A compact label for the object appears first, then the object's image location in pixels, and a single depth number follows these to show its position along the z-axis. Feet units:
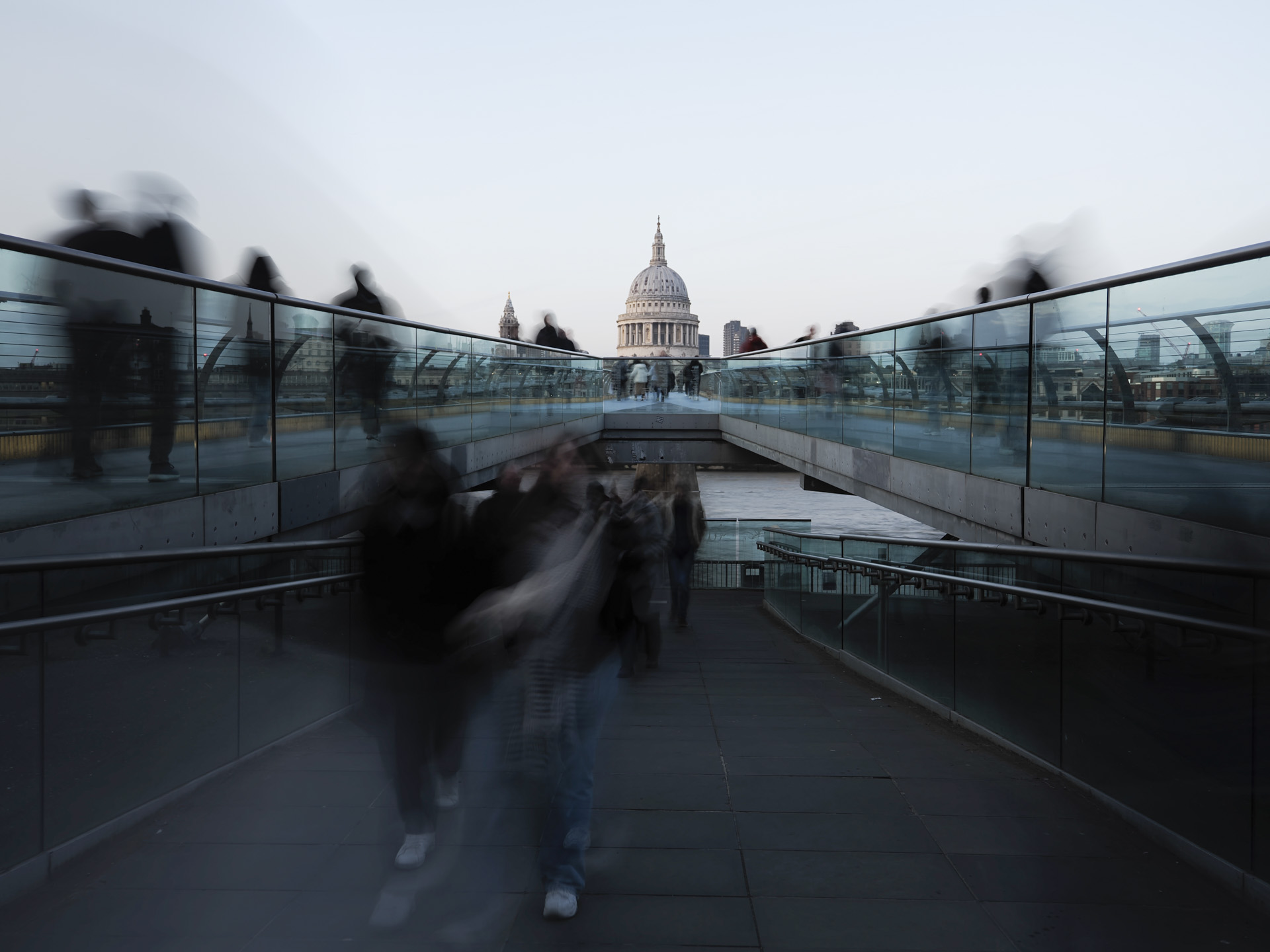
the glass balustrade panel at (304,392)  22.17
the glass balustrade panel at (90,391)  13.88
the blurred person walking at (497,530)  13.00
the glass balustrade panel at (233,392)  18.86
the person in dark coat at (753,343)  90.63
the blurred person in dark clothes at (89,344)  14.84
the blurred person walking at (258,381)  20.71
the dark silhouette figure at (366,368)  25.94
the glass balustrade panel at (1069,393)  20.59
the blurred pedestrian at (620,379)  101.07
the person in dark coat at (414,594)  12.71
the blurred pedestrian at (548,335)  81.00
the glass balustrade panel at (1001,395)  24.32
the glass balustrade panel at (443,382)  33.12
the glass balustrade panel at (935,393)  28.64
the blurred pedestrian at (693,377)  112.10
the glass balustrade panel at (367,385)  25.70
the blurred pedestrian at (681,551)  36.96
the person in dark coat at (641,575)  14.30
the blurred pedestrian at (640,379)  109.60
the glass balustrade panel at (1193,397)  15.31
